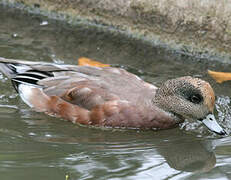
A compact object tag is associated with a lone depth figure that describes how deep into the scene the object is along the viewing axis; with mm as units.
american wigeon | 9414
